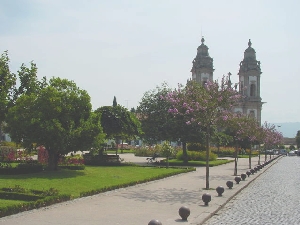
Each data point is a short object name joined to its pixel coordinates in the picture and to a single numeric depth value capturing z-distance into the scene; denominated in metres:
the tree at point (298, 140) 108.86
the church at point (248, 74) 81.88
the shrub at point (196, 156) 39.38
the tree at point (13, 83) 23.44
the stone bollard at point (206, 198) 13.15
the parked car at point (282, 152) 79.62
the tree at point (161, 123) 34.56
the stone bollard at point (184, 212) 10.58
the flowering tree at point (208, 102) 17.84
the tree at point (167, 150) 30.06
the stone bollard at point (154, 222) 8.48
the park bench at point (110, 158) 30.42
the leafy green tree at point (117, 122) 31.36
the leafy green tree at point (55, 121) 20.31
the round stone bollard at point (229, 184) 17.78
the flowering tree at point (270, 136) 40.69
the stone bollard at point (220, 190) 15.46
